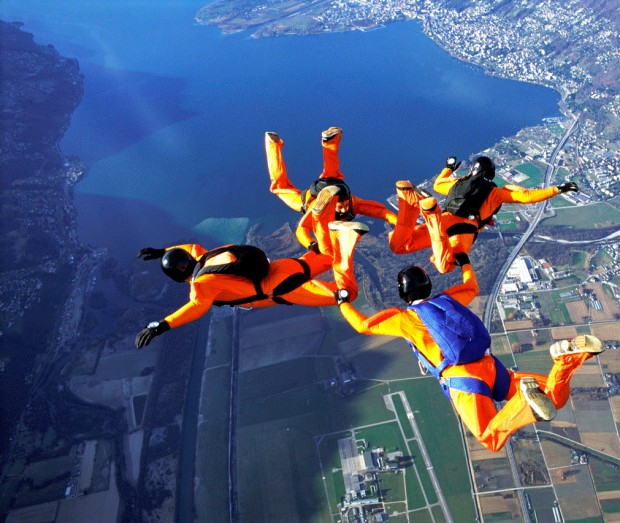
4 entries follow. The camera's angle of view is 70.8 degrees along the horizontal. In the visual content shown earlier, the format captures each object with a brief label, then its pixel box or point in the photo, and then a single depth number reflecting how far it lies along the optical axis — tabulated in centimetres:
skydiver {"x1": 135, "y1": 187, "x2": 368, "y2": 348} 816
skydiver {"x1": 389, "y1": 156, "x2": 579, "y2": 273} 965
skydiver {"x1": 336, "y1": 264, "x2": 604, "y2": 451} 626
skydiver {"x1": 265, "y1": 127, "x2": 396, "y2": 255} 1007
